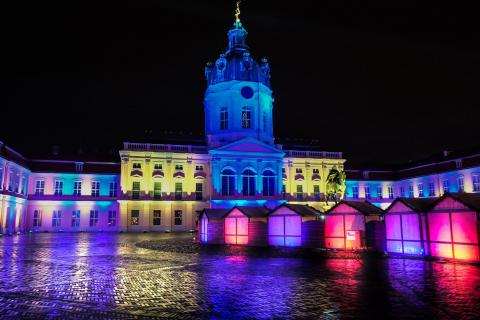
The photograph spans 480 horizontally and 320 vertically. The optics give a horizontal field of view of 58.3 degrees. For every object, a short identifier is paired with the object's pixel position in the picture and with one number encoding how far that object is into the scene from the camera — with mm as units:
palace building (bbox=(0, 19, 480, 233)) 58031
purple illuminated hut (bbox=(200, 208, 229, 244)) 34000
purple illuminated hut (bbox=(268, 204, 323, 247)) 29438
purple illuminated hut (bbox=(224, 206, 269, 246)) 32188
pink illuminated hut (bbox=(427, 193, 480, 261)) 20703
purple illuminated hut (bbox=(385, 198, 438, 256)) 23328
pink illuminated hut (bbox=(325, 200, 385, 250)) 26641
